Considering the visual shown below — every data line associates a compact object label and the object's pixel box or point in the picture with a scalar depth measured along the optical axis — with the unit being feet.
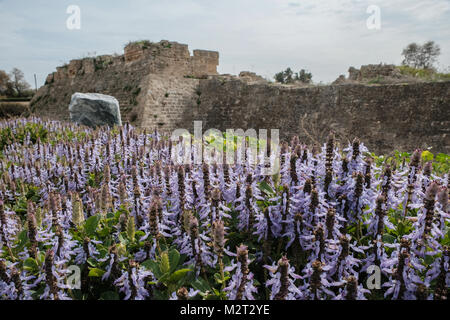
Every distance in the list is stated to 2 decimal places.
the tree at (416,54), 115.85
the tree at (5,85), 119.96
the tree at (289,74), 83.84
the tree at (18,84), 123.74
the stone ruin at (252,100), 38.06
